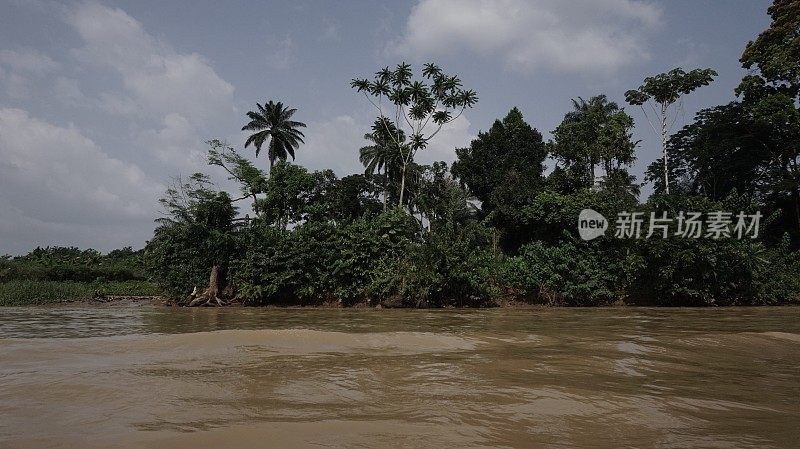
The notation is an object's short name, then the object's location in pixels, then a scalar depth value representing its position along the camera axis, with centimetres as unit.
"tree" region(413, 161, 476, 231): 3062
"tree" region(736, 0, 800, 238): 2434
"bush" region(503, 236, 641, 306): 1986
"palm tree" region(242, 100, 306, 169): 3572
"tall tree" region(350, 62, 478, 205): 2697
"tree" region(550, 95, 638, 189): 2853
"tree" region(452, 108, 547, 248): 2753
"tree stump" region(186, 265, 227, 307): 2016
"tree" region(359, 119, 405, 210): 2969
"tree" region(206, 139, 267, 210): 2673
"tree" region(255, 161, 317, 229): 2622
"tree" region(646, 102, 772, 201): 2805
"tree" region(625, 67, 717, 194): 2784
